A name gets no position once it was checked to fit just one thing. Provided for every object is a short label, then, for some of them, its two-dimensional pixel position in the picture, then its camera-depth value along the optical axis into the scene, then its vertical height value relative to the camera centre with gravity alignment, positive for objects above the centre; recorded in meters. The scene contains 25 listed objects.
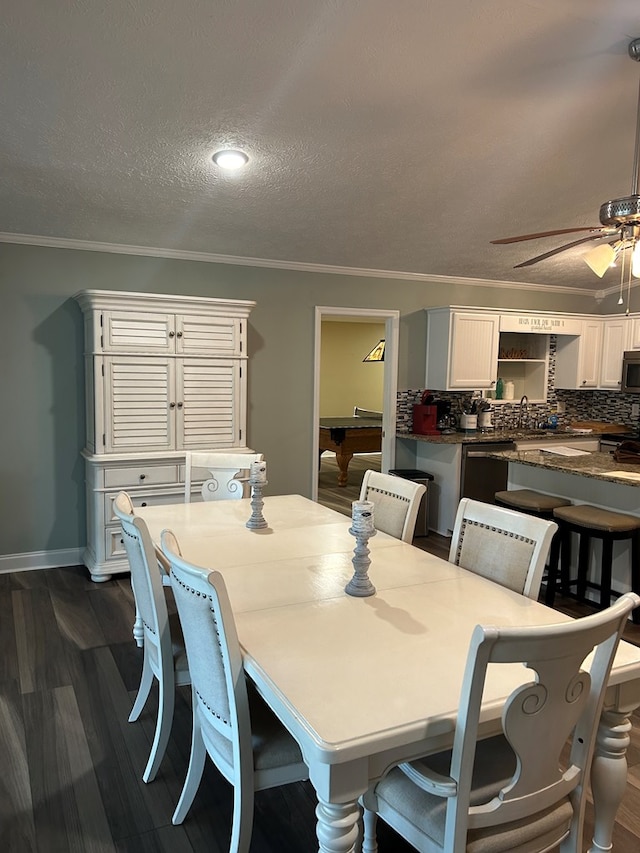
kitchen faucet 6.42 -0.16
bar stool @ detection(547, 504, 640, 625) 3.52 -0.82
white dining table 1.26 -0.68
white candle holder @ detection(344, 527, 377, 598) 1.97 -0.59
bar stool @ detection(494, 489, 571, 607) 3.80 -0.75
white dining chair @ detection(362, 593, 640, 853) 1.20 -0.84
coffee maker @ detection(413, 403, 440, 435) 5.71 -0.27
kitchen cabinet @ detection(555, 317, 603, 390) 6.35 +0.39
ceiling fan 2.36 +0.69
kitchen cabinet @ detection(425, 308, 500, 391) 5.62 +0.39
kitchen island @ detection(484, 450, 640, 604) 3.64 -0.59
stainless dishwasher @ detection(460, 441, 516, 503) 5.33 -0.73
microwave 6.04 +0.22
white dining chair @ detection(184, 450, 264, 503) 3.61 -0.53
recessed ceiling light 3.11 +1.20
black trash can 5.52 -1.08
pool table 7.61 -0.63
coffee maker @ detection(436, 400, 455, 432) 5.91 -0.27
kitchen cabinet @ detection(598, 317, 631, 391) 6.29 +0.47
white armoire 4.15 -0.06
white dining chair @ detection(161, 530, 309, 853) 1.54 -0.89
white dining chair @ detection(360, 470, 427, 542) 2.74 -0.53
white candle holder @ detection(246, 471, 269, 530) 2.79 -0.54
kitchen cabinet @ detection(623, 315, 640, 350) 6.16 +0.63
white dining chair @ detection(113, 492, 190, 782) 2.07 -0.87
